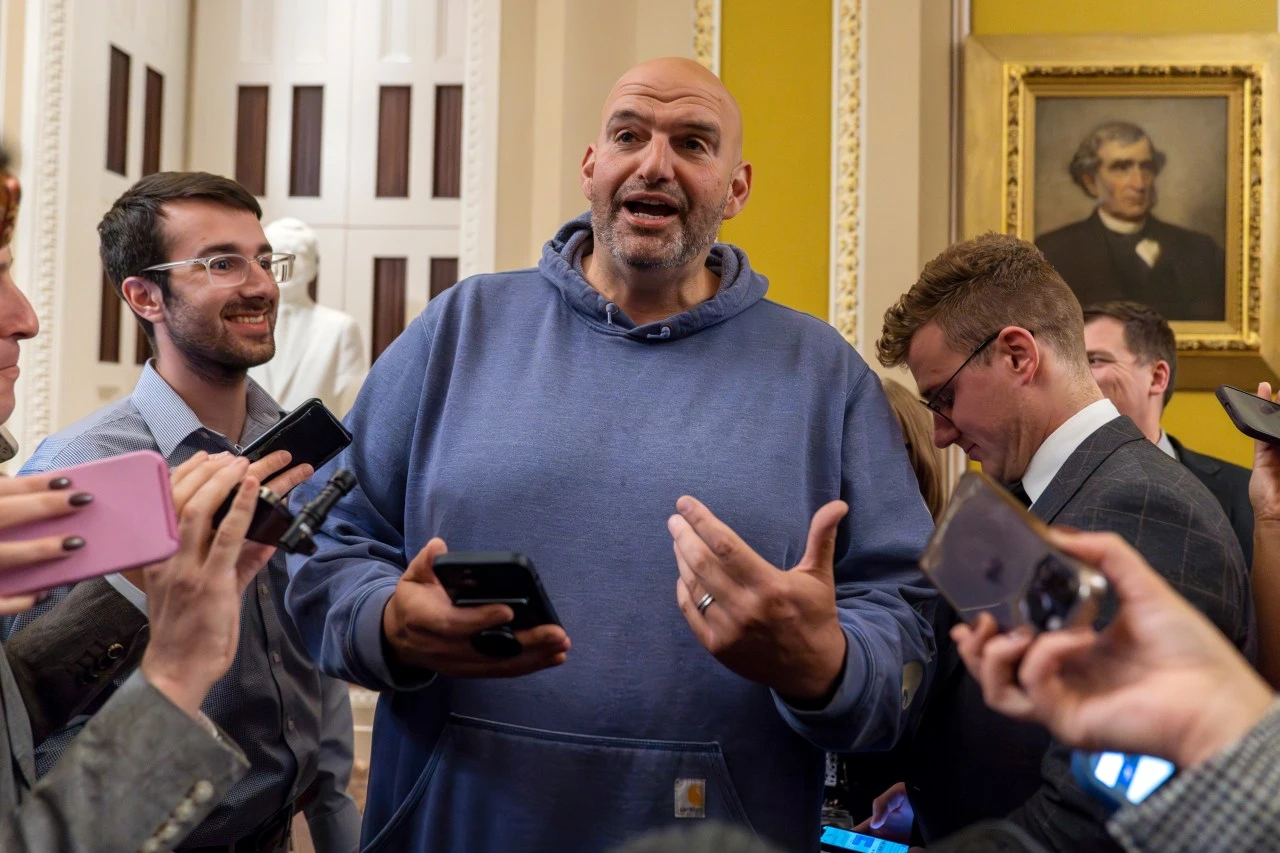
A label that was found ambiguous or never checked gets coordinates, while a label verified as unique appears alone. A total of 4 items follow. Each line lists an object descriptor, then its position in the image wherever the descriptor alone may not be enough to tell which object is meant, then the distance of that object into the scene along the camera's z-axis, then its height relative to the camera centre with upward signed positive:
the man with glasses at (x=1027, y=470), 1.71 +0.01
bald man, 1.64 -0.10
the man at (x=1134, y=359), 3.74 +0.36
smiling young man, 2.23 +0.09
